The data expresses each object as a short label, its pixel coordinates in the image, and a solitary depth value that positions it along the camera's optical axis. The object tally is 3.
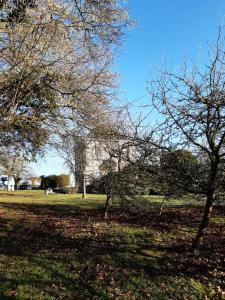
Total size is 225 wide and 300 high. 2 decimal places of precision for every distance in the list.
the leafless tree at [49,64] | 5.97
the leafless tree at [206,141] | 4.91
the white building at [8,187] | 25.37
